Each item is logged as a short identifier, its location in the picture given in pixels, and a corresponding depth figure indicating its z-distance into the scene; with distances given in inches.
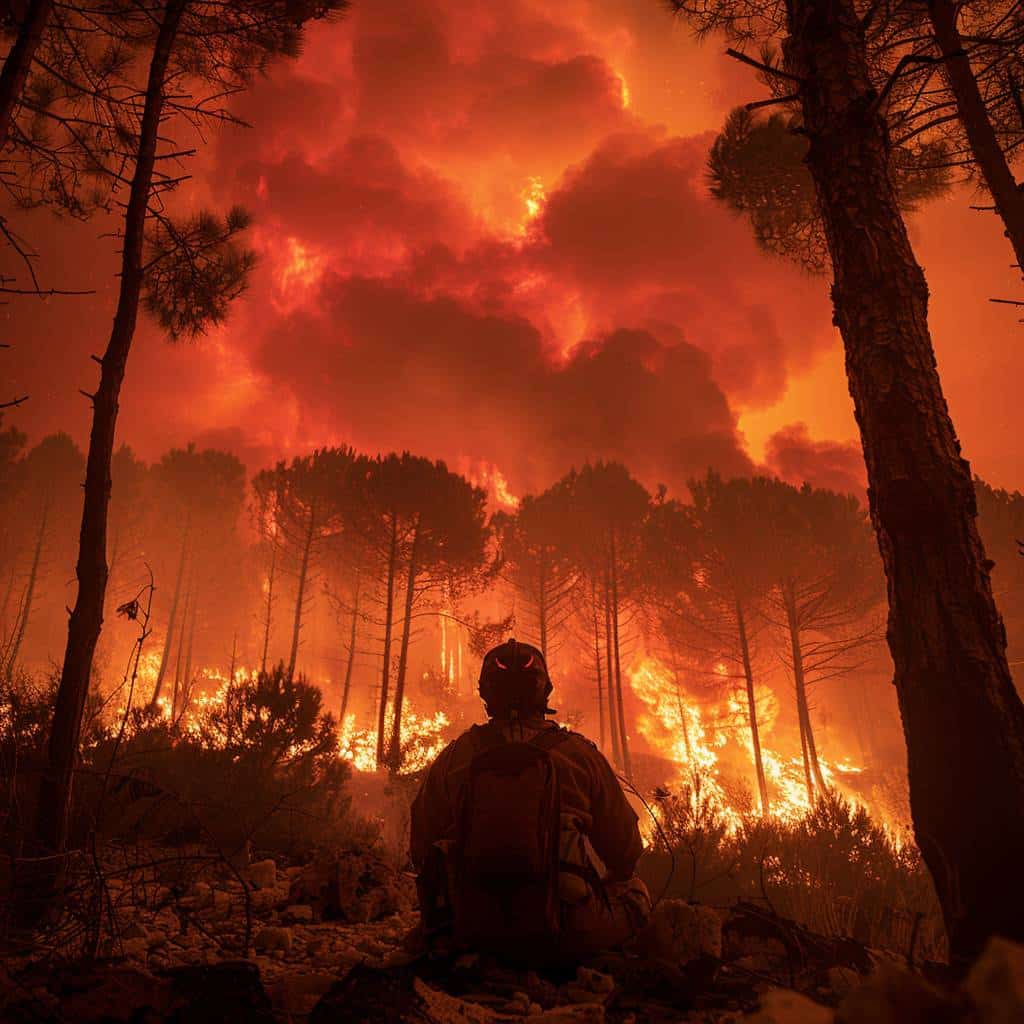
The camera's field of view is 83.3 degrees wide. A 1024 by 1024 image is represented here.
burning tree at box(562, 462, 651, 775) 893.2
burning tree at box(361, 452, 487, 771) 768.3
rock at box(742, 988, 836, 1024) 22.9
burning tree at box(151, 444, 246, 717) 1178.6
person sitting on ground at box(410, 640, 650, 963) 98.0
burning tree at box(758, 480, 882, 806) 674.2
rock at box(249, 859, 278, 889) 159.0
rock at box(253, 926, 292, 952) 111.9
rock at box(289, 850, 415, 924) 142.2
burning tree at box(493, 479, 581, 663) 920.9
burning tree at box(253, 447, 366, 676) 852.0
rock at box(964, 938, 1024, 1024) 16.0
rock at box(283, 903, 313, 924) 135.5
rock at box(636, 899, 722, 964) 100.8
